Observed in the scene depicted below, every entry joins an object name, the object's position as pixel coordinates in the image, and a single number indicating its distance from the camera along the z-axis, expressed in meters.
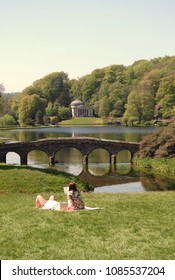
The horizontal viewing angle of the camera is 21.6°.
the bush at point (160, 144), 62.41
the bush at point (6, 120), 178.27
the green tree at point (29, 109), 178.38
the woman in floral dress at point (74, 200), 20.97
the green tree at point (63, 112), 195.25
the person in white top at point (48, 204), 21.45
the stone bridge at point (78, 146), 69.06
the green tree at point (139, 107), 156.88
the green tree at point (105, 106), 183.88
